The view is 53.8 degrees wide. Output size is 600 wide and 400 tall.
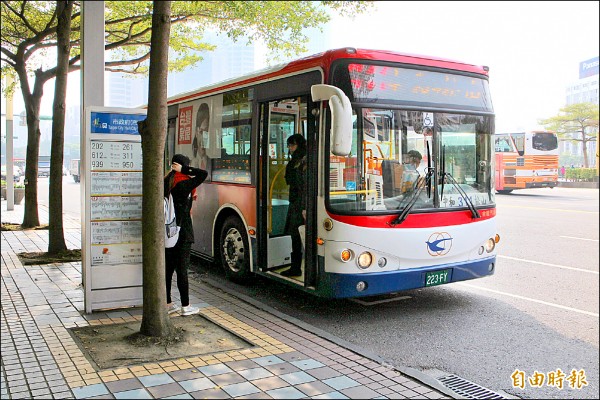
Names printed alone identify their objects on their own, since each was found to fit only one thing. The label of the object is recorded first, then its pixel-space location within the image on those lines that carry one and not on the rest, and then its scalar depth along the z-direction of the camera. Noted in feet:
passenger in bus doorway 23.18
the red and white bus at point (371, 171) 20.24
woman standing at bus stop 20.99
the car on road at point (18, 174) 123.38
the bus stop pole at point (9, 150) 63.67
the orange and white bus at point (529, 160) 94.68
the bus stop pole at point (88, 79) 21.12
